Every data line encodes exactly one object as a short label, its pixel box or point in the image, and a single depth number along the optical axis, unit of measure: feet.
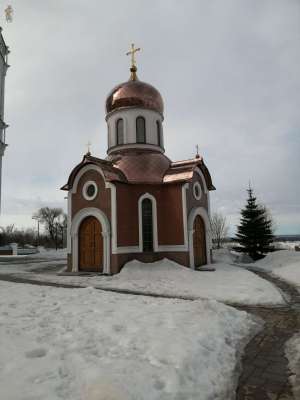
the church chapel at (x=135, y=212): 44.57
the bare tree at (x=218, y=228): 145.38
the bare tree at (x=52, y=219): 222.07
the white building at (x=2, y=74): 74.62
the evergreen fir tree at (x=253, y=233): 69.97
